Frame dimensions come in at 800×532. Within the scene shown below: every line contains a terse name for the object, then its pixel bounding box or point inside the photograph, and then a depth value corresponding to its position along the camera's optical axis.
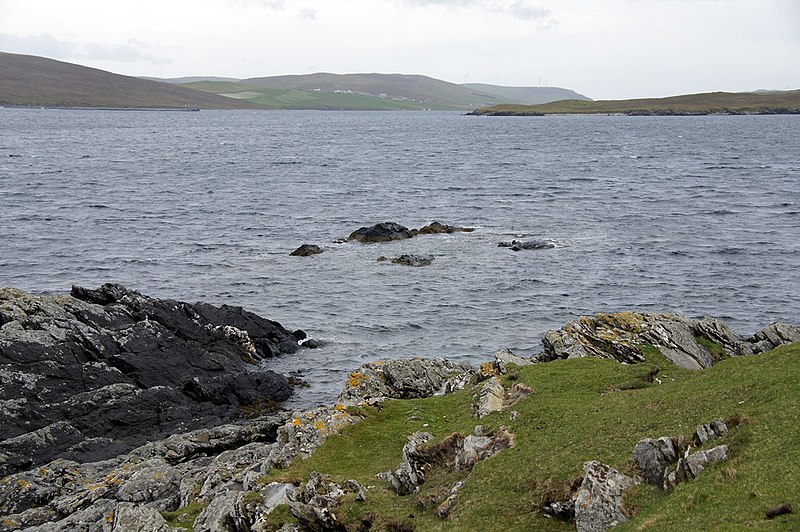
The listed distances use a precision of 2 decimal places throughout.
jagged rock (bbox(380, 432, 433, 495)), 25.12
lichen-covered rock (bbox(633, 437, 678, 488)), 20.77
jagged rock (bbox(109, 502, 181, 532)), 24.74
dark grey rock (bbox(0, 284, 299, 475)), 36.53
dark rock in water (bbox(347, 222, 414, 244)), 82.44
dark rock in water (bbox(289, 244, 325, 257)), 76.06
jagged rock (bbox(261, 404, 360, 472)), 28.66
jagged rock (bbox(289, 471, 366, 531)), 23.64
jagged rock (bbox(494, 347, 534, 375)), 35.66
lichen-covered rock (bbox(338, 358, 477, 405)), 36.91
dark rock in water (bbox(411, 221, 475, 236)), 86.31
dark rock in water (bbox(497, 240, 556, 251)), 78.07
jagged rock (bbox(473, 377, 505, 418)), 30.13
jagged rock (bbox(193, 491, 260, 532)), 24.28
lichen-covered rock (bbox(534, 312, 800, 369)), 38.16
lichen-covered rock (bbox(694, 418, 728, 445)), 21.30
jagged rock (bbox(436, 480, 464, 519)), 22.72
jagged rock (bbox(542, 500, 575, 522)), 20.83
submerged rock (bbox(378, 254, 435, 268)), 72.31
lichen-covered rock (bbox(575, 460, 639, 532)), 19.91
